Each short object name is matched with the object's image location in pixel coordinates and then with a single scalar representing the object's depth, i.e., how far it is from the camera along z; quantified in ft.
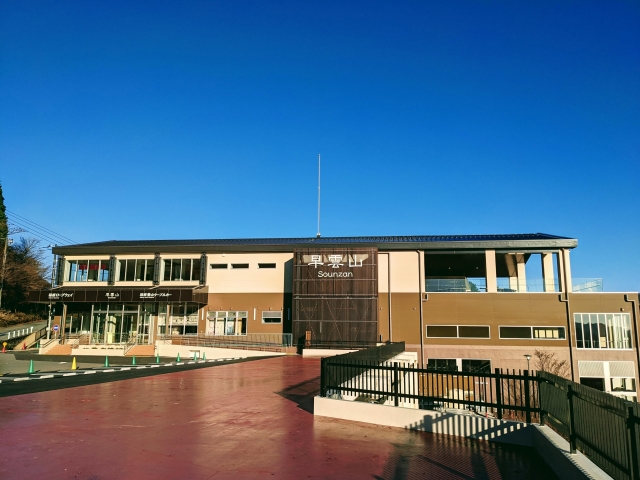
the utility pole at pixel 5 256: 183.89
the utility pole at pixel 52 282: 140.78
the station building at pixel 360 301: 114.93
